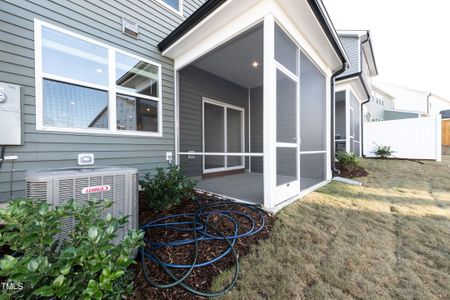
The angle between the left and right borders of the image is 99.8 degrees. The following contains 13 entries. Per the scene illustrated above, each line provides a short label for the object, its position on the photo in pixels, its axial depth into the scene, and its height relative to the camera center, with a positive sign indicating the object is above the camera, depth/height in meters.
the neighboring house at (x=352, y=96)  7.04 +2.19
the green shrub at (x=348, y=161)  5.91 -0.41
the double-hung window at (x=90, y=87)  2.76 +1.07
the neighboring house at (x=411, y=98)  21.28 +5.69
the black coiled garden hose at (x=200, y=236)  1.52 -0.96
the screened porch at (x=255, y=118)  2.87 +0.75
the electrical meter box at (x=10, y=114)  2.37 +0.45
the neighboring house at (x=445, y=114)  18.45 +3.39
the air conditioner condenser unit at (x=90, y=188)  1.33 -0.30
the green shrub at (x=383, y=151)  8.36 -0.13
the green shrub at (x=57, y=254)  0.85 -0.53
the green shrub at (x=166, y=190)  2.83 -0.63
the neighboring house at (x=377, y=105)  12.03 +3.60
